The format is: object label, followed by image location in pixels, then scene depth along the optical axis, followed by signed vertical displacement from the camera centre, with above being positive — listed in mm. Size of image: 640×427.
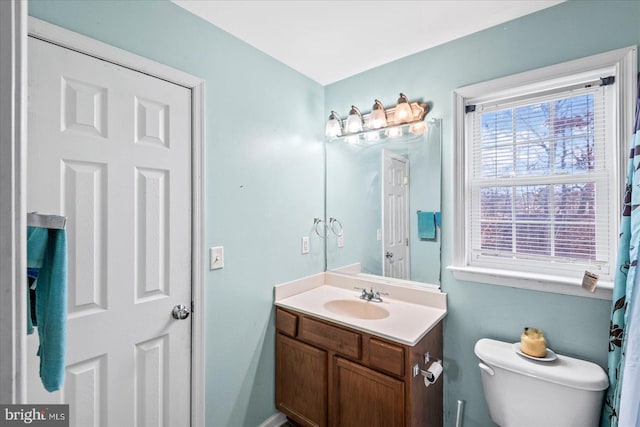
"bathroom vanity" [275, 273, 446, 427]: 1434 -764
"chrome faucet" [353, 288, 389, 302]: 1967 -552
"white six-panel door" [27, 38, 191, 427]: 1104 -36
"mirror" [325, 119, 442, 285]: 1861 +56
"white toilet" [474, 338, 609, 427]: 1271 -800
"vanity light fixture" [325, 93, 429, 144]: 1876 +620
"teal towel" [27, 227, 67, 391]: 589 -173
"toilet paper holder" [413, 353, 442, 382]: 1456 -805
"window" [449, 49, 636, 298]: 1412 +210
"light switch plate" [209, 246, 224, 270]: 1586 -238
